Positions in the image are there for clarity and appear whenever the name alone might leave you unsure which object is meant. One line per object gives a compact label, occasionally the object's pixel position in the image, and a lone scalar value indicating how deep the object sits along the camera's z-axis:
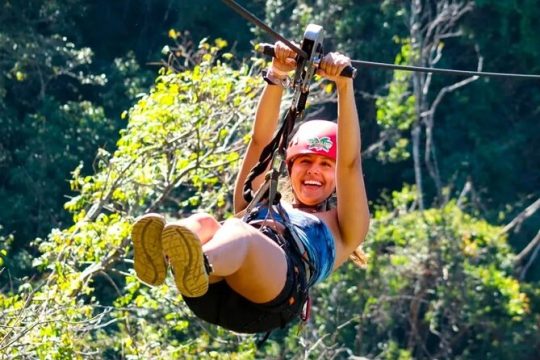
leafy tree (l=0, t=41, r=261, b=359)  16.11
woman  8.93
